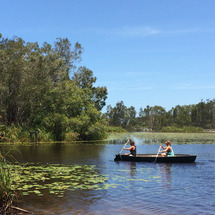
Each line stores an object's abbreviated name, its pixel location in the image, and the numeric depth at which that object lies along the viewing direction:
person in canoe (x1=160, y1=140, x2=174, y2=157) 21.78
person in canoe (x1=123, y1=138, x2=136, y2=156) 22.53
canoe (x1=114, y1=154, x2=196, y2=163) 21.25
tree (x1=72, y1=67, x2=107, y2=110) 70.76
